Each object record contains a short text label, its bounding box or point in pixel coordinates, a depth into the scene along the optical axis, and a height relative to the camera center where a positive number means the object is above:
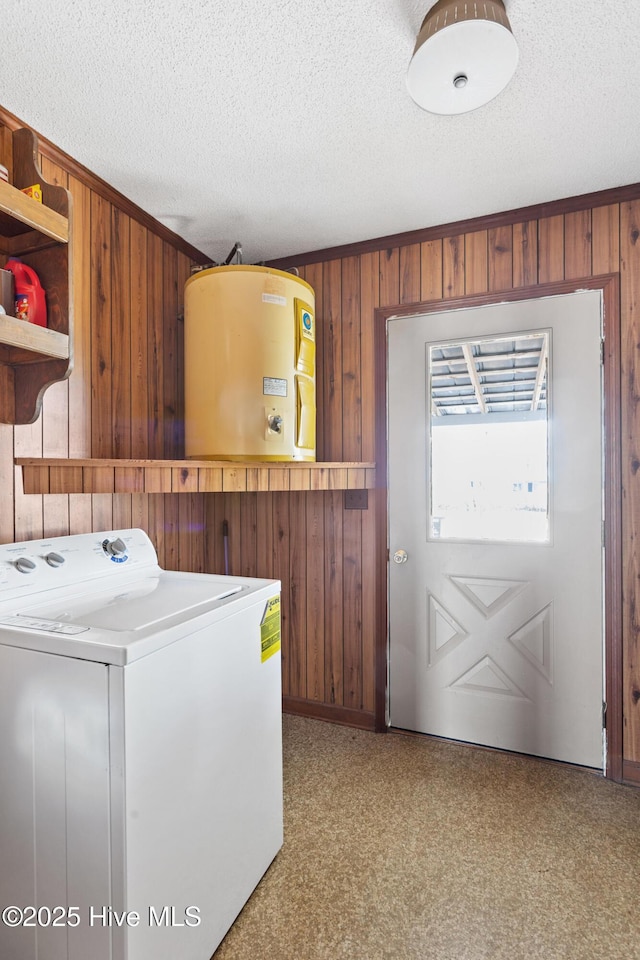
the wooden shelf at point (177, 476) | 1.44 +0.01
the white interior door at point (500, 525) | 2.10 -0.22
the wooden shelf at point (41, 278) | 1.39 +0.60
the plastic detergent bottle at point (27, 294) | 1.43 +0.55
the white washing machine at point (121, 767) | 1.05 -0.67
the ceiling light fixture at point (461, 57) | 1.13 +1.02
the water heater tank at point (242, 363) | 1.94 +0.46
